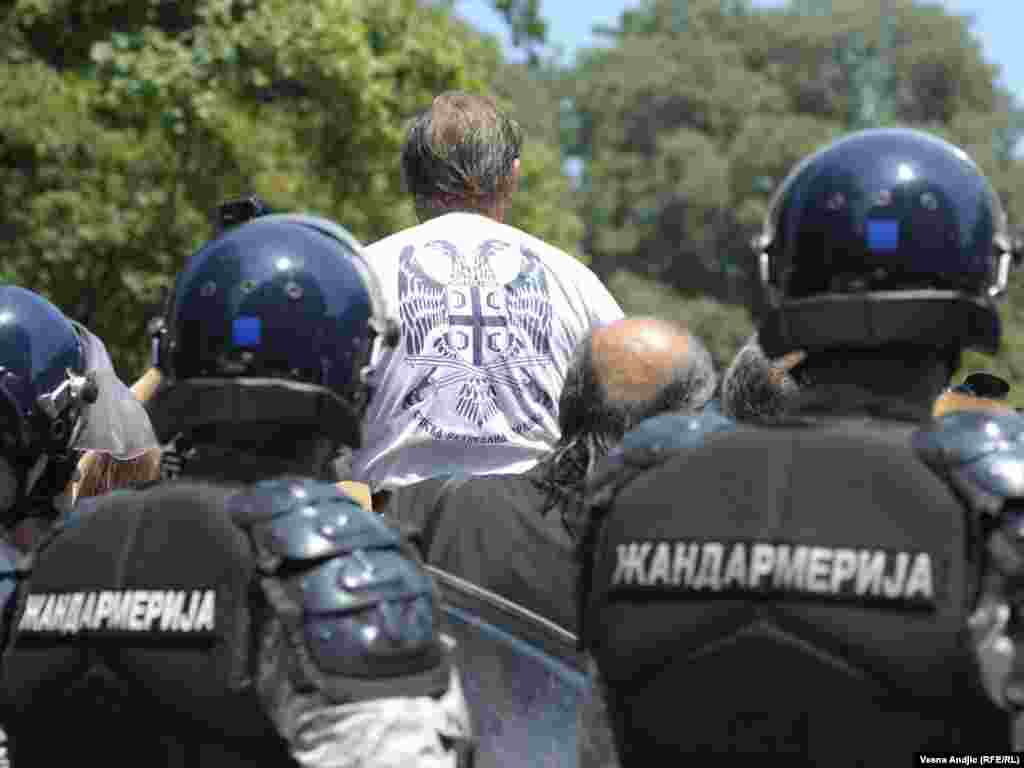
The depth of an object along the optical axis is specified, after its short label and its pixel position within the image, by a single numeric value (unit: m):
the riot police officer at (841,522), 5.47
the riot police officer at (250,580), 5.39
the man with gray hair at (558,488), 8.54
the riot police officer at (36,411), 7.81
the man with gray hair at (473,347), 9.40
